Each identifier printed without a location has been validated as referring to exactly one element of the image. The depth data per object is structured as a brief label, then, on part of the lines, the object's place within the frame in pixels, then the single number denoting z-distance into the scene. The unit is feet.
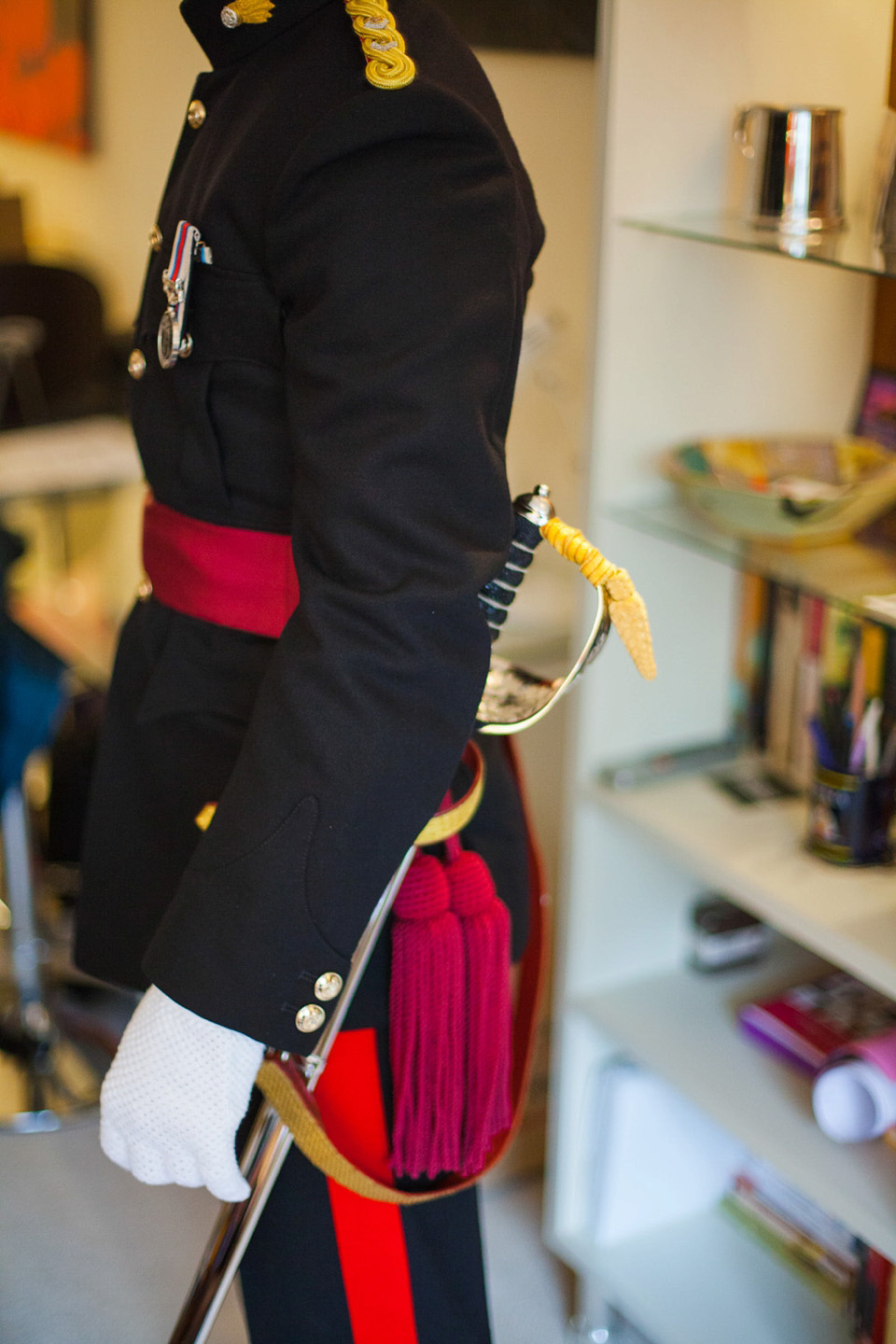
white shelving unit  4.06
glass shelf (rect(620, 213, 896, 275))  3.68
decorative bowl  4.02
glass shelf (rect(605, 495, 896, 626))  4.00
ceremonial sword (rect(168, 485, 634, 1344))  3.05
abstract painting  9.53
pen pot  4.25
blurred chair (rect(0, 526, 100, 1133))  5.91
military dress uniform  2.69
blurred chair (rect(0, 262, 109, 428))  9.66
